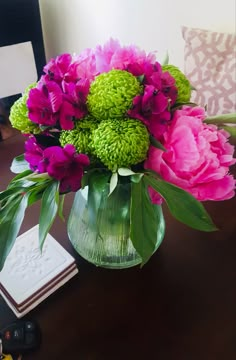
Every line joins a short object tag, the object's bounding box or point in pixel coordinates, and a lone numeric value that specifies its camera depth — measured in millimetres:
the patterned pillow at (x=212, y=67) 1251
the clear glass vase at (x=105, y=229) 561
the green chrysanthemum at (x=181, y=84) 511
